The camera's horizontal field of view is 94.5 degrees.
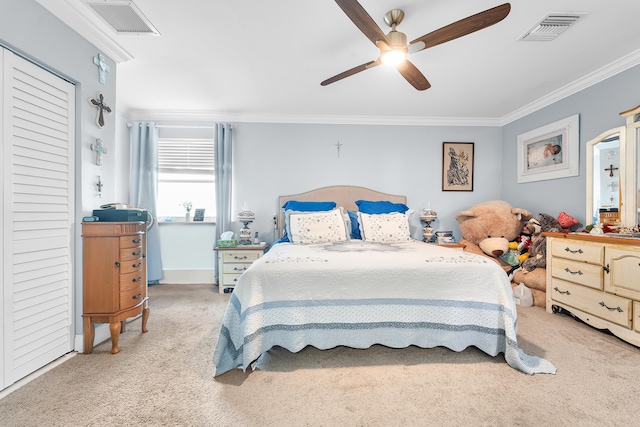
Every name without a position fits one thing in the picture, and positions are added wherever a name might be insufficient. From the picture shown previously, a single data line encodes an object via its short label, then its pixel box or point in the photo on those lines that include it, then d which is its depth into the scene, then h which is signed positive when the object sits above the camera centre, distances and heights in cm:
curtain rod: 431 +122
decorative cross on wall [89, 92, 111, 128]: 239 +83
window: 439 +51
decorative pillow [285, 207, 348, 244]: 324 -19
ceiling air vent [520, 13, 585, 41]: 212 +142
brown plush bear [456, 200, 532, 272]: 384 -20
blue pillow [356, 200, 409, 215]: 383 +6
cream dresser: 230 -58
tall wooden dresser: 219 -51
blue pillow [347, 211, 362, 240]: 371 -19
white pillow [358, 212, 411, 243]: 341 -19
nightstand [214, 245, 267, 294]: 382 -67
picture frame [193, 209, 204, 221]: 435 -8
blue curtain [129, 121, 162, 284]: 414 +40
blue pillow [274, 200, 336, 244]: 386 +6
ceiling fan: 166 +112
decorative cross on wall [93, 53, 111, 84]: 239 +117
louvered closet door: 175 -5
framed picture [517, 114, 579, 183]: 337 +78
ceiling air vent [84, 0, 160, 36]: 202 +141
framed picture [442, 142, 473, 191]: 453 +71
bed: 197 -66
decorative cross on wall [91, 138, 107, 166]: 239 +48
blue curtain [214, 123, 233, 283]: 421 +47
